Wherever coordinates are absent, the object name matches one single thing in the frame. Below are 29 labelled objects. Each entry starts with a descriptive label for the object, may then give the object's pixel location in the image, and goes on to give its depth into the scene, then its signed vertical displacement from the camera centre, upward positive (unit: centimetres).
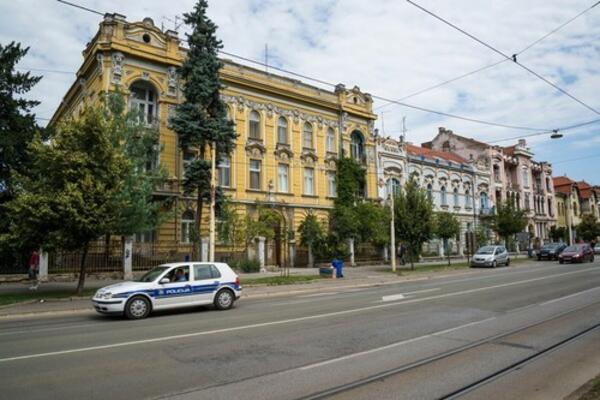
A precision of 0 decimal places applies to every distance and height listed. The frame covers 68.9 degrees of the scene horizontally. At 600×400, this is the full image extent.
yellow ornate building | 2678 +956
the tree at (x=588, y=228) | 6625 +189
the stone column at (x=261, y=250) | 2891 -25
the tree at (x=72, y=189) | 1578 +226
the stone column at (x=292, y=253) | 3303 -55
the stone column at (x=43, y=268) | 2067 -88
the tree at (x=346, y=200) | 3356 +367
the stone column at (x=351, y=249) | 3419 -34
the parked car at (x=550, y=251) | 4281 -99
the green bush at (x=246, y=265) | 2753 -115
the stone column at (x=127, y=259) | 2316 -55
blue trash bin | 2545 -129
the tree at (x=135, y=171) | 1778 +397
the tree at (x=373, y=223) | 3312 +164
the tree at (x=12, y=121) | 2280 +702
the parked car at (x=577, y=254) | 3650 -112
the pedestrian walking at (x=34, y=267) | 2092 -81
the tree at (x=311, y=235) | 3209 +76
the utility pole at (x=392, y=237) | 2800 +42
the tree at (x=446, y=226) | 3481 +137
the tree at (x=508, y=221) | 4447 +210
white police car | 1203 -124
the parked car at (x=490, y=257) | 3356 -114
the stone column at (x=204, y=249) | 2608 -10
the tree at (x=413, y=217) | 3075 +186
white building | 4219 +699
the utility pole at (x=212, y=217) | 1902 +134
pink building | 5675 +957
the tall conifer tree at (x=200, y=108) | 2550 +830
